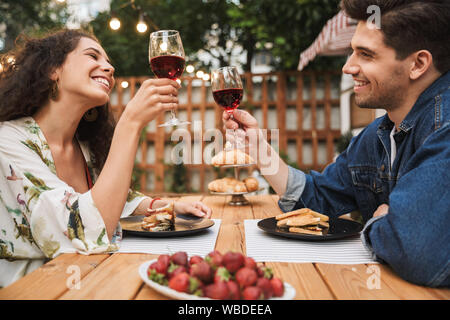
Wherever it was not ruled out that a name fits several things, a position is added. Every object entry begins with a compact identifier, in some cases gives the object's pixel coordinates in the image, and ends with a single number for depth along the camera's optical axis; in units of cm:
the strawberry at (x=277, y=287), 67
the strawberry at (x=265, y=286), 65
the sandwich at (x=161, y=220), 132
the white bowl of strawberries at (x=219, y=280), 65
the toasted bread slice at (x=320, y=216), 126
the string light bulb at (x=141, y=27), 299
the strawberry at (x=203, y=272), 68
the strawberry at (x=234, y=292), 64
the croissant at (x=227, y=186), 225
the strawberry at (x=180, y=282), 68
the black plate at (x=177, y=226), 122
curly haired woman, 112
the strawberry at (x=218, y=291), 64
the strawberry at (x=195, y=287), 67
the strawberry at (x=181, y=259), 73
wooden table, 76
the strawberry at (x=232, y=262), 68
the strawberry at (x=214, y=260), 69
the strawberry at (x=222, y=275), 66
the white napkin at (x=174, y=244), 111
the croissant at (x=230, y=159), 217
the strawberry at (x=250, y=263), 69
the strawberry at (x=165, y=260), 75
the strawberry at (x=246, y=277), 65
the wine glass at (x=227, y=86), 141
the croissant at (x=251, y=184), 232
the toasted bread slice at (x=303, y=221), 121
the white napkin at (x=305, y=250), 100
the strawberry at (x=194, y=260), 76
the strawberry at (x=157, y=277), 73
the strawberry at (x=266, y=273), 69
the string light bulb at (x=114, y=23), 306
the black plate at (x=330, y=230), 113
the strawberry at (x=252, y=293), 63
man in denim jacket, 84
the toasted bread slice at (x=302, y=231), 118
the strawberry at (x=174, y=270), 71
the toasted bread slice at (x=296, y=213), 127
